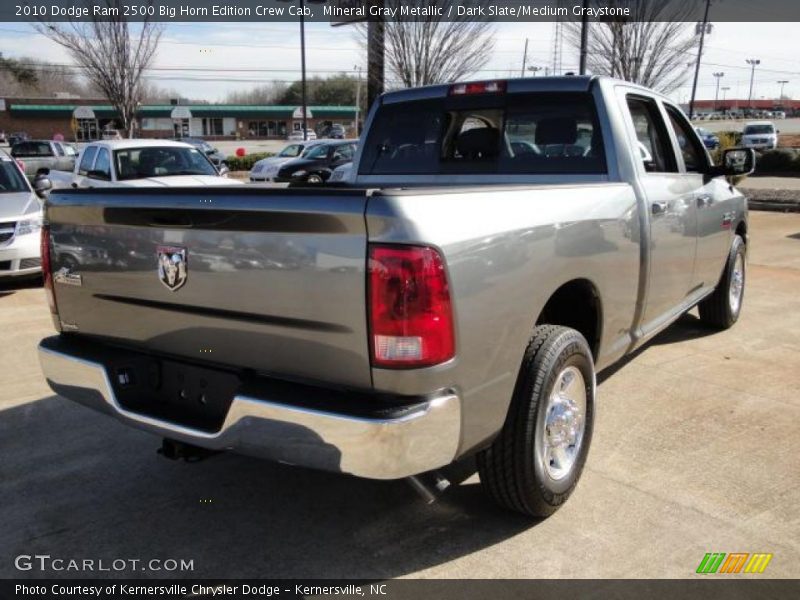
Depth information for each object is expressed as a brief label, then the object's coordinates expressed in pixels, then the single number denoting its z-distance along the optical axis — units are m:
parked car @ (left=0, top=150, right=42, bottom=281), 8.02
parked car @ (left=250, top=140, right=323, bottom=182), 21.84
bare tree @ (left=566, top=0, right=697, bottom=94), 18.28
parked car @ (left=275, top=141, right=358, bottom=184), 20.67
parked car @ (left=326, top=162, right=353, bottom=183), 17.53
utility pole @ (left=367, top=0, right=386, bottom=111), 17.55
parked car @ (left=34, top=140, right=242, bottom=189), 10.88
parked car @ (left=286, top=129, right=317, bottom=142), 60.36
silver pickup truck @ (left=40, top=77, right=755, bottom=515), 2.35
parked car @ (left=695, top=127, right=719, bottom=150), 30.24
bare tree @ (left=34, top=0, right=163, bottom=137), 22.77
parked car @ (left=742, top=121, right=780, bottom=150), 35.78
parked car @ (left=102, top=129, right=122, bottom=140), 57.18
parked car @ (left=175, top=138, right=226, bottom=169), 30.74
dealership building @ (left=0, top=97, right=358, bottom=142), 71.50
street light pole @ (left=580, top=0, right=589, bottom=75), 16.08
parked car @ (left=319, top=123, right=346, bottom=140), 54.73
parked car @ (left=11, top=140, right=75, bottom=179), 25.11
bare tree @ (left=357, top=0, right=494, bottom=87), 17.16
